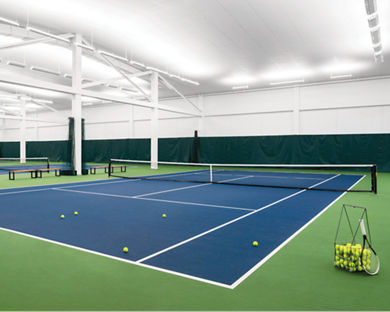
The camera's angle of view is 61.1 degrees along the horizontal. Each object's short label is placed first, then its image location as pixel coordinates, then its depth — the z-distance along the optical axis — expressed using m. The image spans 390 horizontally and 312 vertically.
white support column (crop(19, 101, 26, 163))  28.81
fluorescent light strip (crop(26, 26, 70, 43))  11.46
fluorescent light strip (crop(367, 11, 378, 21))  10.61
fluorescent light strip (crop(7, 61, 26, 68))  16.88
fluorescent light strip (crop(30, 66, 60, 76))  18.03
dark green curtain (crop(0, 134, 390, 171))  20.17
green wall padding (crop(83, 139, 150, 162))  28.50
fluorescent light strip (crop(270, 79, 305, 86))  20.52
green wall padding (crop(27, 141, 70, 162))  32.91
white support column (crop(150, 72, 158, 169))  21.09
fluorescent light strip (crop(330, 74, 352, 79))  18.40
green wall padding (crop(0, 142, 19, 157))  36.50
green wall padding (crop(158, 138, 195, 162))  26.35
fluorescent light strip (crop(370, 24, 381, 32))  11.70
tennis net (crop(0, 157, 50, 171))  32.15
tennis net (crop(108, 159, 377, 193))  12.20
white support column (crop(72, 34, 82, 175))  15.82
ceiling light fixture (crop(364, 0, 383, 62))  10.01
